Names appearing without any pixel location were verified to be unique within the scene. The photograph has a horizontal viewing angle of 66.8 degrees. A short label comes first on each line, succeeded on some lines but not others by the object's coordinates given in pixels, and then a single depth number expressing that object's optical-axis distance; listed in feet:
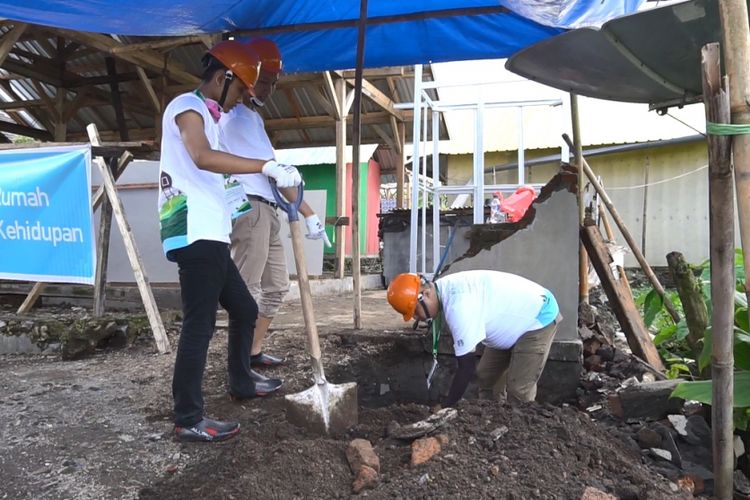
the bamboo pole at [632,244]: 14.97
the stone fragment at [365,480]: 6.68
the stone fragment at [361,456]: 7.09
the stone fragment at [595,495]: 6.16
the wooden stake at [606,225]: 19.48
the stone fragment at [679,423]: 8.98
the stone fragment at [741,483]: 7.57
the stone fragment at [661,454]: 8.24
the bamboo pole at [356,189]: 14.48
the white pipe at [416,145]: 17.30
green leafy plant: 7.30
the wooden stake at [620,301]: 14.20
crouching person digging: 9.91
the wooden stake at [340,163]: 26.00
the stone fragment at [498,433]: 7.49
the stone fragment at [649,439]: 8.63
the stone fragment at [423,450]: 7.04
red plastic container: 20.04
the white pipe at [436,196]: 17.12
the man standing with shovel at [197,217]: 8.04
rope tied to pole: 5.76
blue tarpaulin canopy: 11.64
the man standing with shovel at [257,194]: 11.05
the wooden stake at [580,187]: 15.28
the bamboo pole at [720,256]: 5.92
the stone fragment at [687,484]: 7.14
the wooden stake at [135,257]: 13.55
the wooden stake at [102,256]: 14.40
